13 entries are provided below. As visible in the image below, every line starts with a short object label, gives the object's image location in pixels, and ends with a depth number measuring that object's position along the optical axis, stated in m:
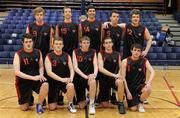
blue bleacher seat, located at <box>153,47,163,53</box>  12.27
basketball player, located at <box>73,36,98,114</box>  6.03
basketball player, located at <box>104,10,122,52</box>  6.55
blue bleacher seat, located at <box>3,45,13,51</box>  12.12
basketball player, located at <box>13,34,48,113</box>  5.89
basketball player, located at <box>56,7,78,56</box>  6.53
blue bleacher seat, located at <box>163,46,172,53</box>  12.29
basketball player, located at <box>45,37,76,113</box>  5.96
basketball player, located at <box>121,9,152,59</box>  6.54
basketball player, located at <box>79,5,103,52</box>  6.54
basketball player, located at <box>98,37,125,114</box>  6.10
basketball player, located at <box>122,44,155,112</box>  6.10
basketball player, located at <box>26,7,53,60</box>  6.36
